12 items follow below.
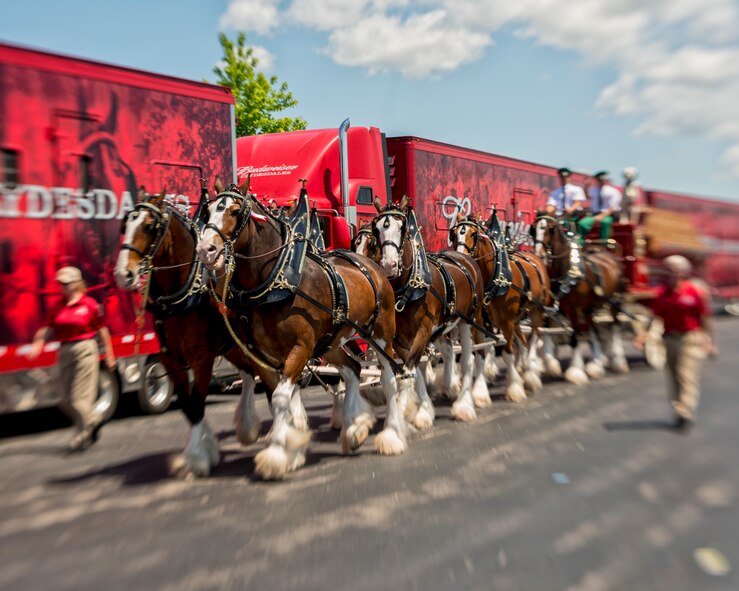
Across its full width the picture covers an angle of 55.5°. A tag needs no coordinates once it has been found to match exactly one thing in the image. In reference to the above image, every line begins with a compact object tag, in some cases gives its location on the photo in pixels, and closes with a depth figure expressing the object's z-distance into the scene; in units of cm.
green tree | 2475
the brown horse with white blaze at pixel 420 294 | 747
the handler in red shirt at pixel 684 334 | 727
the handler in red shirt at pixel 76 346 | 707
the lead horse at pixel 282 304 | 578
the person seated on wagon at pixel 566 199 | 1365
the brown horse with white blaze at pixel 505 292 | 980
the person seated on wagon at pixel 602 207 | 1360
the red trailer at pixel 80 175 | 745
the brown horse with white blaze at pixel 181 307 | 589
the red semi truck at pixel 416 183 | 1091
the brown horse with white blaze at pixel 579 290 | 1152
